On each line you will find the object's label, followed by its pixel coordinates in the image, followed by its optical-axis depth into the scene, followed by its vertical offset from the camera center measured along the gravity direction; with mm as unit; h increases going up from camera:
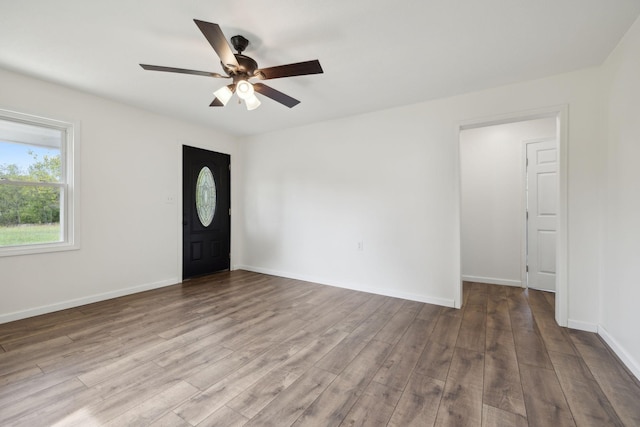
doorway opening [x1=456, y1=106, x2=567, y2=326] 3836 +147
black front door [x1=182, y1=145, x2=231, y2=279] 4383 +10
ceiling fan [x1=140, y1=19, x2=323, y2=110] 1836 +1100
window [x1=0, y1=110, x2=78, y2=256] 2812 +300
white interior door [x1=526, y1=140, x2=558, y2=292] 3787 -3
